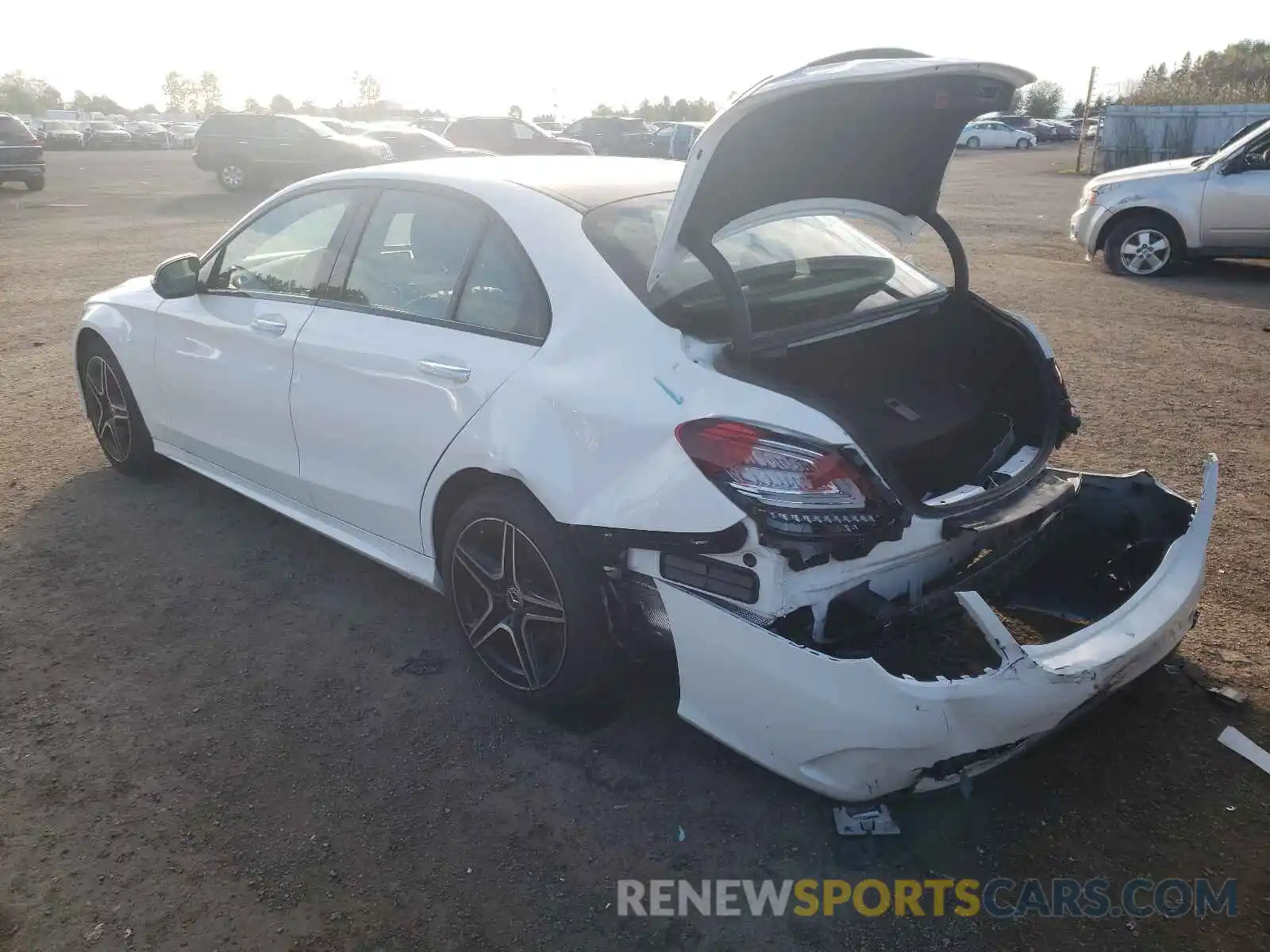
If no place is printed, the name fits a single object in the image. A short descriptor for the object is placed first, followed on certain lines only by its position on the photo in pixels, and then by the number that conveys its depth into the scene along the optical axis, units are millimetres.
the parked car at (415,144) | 22125
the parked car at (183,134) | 53312
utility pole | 26988
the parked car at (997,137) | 45312
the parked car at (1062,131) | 52344
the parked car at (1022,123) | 49094
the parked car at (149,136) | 51972
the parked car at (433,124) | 30797
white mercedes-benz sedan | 2506
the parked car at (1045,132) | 51250
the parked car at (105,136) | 49609
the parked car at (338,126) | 21938
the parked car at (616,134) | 32500
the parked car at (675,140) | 23406
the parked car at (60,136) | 45281
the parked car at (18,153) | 20594
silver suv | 10047
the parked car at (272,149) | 20438
